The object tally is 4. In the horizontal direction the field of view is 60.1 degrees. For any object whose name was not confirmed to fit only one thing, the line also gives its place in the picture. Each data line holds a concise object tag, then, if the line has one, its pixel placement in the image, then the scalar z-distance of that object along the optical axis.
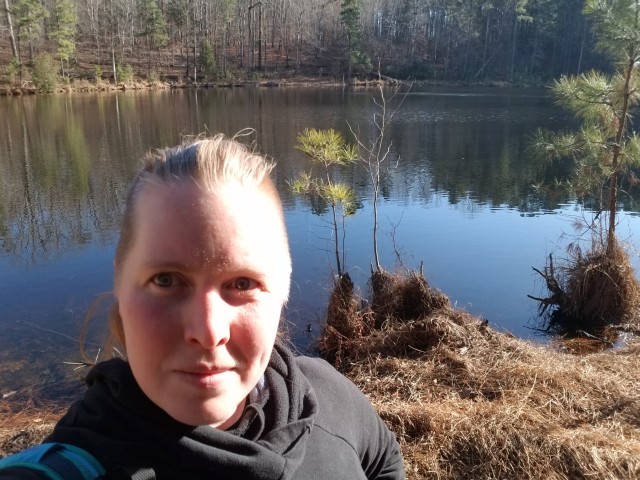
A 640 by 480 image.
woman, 0.91
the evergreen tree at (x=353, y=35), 52.97
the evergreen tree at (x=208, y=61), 49.97
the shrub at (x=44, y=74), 36.03
